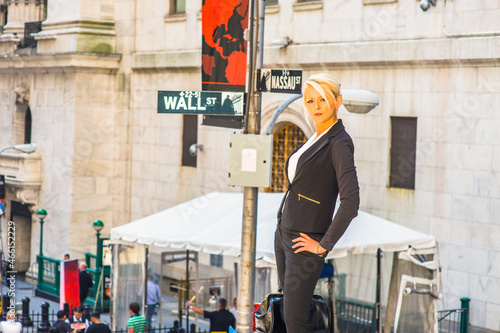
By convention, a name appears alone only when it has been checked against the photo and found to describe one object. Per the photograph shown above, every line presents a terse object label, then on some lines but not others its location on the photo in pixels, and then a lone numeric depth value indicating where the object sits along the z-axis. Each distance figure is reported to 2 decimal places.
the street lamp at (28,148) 26.21
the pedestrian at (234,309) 16.62
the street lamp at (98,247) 22.73
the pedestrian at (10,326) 13.73
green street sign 8.55
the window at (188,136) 23.78
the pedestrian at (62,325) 15.49
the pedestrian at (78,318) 16.39
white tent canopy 13.03
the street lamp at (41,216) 24.94
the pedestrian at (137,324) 14.15
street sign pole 8.62
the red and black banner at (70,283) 19.52
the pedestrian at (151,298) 17.86
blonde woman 5.02
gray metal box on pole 8.48
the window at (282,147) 20.67
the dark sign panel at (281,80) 8.55
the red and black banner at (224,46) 8.74
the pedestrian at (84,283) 21.44
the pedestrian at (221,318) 14.52
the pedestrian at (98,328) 13.40
